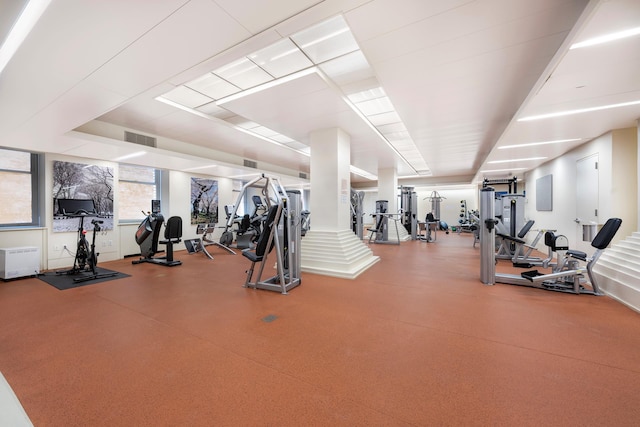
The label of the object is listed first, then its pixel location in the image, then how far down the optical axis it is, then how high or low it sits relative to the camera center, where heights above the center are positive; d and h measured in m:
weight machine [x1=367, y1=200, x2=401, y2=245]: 9.60 -0.43
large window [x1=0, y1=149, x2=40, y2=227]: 5.20 +0.55
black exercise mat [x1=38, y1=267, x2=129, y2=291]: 4.36 -1.25
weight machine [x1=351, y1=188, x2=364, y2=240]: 9.04 +0.11
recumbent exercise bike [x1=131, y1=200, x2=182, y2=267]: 6.09 -0.55
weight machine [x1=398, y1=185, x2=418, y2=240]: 10.35 +0.16
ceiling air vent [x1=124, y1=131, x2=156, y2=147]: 5.26 +1.64
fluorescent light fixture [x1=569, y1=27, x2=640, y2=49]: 2.00 +1.46
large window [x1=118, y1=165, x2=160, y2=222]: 7.43 +0.73
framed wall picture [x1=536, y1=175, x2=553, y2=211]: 7.02 +0.58
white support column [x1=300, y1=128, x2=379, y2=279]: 5.05 +0.06
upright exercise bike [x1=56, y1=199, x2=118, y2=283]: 4.98 -0.51
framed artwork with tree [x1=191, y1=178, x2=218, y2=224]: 8.97 +0.46
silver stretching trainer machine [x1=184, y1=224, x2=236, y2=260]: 7.68 -0.92
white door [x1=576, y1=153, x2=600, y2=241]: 4.82 +0.45
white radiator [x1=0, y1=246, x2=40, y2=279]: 4.65 -0.93
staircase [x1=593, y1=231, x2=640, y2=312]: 3.12 -0.82
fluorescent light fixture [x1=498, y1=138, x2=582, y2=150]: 5.07 +1.48
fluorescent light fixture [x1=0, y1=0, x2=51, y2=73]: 1.79 +1.48
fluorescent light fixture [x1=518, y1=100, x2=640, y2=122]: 3.34 +1.47
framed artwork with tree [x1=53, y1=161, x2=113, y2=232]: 5.74 +0.64
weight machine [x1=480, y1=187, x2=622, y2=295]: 3.51 -0.85
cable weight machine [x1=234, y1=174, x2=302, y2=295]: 3.87 -0.40
